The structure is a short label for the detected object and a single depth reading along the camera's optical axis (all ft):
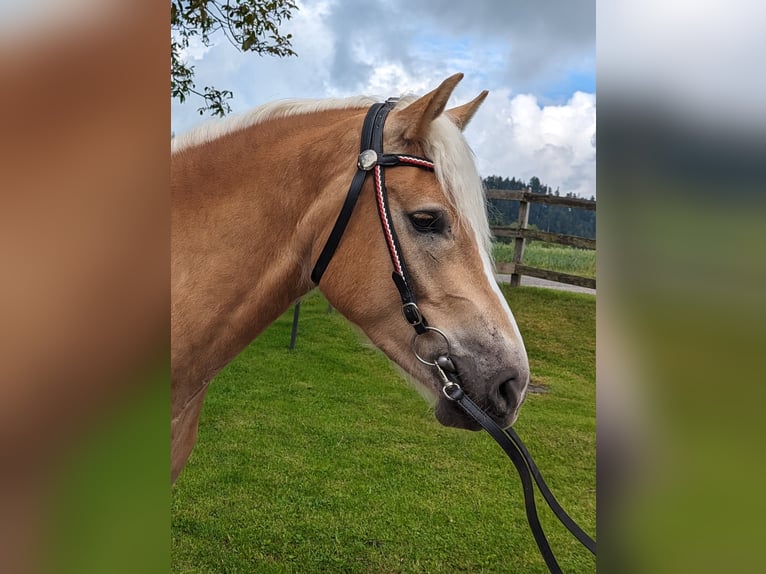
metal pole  16.44
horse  4.33
